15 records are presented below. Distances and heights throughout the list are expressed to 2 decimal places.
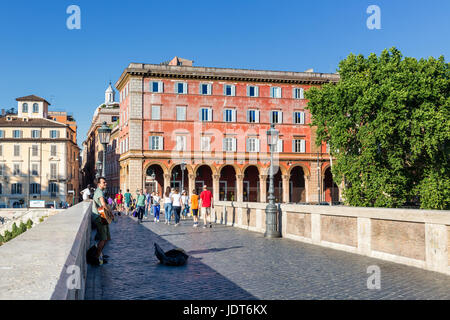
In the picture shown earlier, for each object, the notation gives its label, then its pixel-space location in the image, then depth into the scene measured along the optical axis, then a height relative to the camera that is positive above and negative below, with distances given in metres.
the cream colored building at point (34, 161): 69.00 +3.02
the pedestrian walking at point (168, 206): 22.77 -1.26
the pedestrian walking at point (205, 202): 20.58 -0.99
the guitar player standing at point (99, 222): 9.73 -0.87
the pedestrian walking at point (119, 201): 39.80 -1.80
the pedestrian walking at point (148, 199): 34.45 -1.44
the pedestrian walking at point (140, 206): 23.08 -1.30
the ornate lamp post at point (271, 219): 15.79 -1.36
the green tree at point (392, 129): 33.59 +3.54
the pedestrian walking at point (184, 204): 27.79 -1.43
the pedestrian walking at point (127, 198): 31.08 -1.21
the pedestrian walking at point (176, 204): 21.44 -1.11
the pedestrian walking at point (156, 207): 24.77 -1.42
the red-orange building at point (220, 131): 51.12 +5.45
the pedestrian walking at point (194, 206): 21.02 -1.19
